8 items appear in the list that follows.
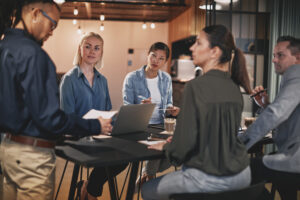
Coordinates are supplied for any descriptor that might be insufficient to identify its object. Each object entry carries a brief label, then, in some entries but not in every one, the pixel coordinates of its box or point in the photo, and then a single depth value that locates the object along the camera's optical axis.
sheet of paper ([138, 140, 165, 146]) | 2.03
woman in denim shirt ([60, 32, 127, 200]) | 2.59
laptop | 2.08
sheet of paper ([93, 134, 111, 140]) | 2.18
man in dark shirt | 1.46
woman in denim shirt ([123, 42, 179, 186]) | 3.13
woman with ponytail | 1.60
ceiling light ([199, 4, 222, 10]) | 6.57
